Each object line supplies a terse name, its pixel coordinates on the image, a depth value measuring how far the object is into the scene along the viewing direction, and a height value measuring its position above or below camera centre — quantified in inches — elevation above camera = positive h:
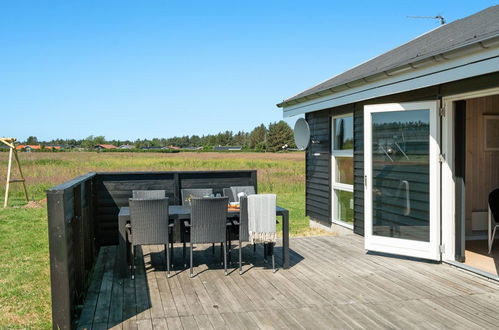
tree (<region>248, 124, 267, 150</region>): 3747.5 +81.6
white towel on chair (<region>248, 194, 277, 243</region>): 200.7 -30.3
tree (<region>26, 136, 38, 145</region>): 3656.7 +91.0
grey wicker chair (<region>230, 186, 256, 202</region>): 262.3 -24.0
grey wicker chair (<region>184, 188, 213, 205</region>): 253.8 -24.3
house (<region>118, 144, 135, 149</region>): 3941.9 +28.3
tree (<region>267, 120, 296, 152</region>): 3260.3 +68.1
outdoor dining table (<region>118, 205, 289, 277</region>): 198.8 -31.5
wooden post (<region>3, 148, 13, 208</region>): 468.0 -46.9
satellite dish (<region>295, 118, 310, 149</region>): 341.4 +8.7
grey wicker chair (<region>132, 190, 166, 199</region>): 254.4 -23.7
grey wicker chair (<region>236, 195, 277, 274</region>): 203.3 -32.2
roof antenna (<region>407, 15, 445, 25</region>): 354.7 +92.6
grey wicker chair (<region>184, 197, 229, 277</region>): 196.2 -30.2
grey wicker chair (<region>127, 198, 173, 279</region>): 193.8 -29.7
